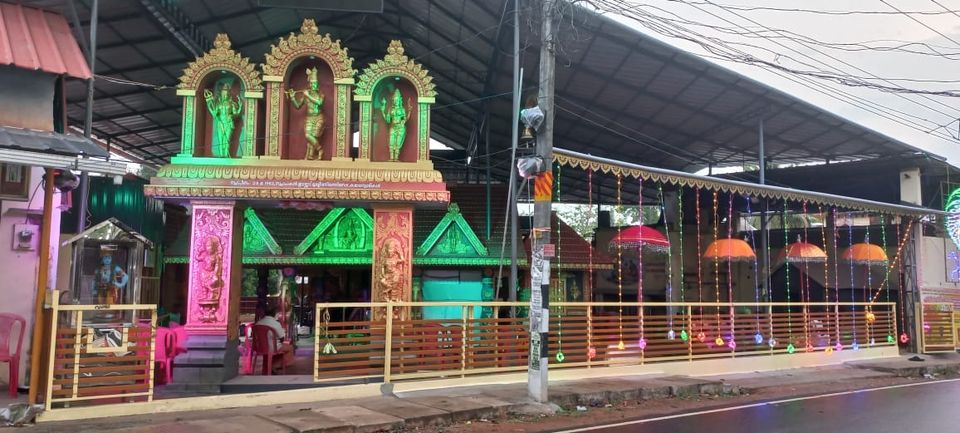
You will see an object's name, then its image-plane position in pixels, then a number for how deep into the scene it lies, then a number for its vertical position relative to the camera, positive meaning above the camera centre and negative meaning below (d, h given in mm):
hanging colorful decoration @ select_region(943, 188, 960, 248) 20516 +2083
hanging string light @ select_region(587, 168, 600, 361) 12508 -372
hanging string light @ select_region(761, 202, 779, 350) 15281 -1252
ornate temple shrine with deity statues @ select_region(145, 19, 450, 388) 11117 +2125
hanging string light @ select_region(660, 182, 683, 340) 21988 +567
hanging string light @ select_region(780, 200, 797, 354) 15656 -1206
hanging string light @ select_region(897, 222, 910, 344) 19608 -302
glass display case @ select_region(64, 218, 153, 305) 9602 +194
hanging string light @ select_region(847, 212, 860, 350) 17234 +1364
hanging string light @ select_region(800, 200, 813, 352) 16188 -418
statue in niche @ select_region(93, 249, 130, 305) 9852 -51
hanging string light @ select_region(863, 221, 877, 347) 17359 -886
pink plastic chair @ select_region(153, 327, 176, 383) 10383 -1129
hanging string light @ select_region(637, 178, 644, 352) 13157 -1134
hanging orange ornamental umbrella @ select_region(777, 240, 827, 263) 18344 +886
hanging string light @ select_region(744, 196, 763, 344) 14977 -1106
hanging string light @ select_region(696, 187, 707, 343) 23534 +335
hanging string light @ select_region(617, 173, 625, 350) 12844 -930
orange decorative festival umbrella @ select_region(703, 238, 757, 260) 18538 +960
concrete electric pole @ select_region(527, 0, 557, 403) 9984 +722
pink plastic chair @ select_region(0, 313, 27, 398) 8750 -908
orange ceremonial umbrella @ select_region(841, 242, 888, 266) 18562 +884
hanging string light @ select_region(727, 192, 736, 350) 14539 -1180
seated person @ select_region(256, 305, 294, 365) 12352 -995
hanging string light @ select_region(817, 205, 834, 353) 20692 +1412
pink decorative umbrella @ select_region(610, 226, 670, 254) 17484 +1134
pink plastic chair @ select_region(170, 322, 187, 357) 10789 -999
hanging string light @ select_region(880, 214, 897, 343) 19669 +540
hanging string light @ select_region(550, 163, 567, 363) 12070 -1009
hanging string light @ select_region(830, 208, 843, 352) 16859 +240
